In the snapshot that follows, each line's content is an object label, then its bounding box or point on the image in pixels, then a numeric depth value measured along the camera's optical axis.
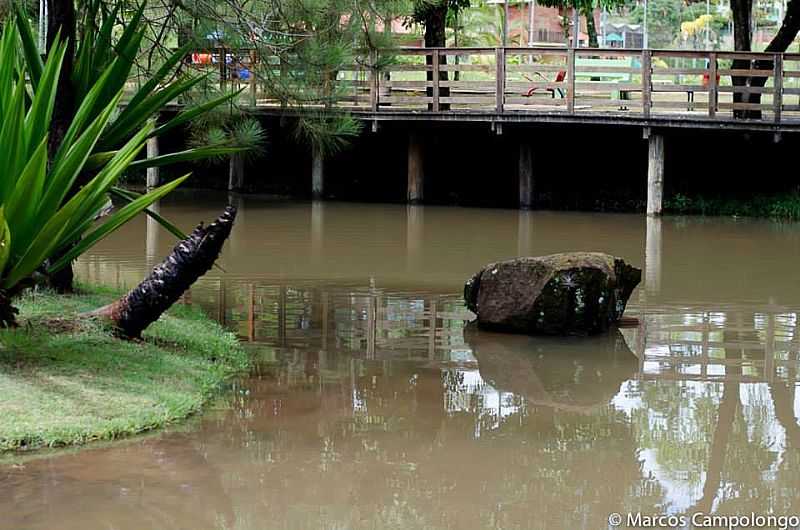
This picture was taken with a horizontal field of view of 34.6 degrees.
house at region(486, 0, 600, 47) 46.97
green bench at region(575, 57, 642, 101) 21.34
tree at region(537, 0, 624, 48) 21.02
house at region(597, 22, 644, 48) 46.24
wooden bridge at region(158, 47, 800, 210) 18.91
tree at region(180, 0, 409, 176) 10.38
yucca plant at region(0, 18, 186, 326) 7.28
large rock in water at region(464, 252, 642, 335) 10.27
